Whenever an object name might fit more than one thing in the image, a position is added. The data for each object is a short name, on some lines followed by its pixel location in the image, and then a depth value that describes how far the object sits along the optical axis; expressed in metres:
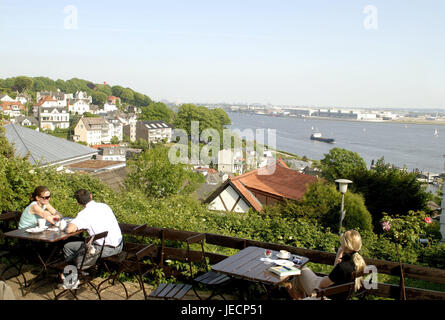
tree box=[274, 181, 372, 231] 17.08
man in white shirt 5.02
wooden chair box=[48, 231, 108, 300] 4.80
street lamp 13.78
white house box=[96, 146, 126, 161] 92.94
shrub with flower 10.66
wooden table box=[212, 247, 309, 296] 4.04
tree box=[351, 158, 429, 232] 24.81
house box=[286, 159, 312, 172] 80.12
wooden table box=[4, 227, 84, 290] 4.93
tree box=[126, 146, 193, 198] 21.36
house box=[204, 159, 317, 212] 20.45
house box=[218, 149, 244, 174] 82.12
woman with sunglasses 5.53
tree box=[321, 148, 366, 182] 60.69
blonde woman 4.00
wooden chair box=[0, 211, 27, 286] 5.54
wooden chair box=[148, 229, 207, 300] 4.42
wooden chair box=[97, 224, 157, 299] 5.00
